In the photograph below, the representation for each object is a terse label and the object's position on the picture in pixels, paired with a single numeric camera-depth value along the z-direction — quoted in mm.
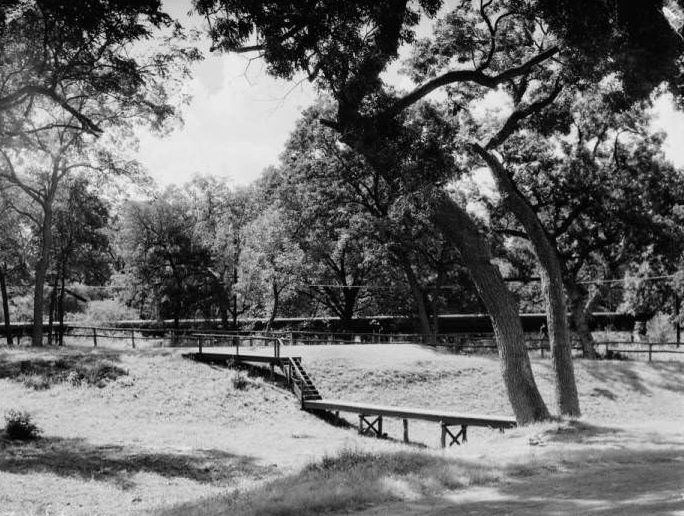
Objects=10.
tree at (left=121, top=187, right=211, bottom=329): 46000
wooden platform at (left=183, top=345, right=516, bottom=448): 20156
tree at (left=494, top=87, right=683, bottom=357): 31906
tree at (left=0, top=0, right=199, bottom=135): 12805
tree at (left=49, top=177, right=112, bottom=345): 40188
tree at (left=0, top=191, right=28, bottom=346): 39669
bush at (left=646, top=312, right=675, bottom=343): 49244
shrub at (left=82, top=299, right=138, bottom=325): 50375
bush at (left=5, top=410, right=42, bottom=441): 17875
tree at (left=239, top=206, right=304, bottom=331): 41250
